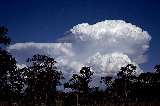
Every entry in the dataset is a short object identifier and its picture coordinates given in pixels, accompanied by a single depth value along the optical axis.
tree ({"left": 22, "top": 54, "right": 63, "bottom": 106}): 62.50
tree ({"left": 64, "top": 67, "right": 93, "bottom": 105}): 79.12
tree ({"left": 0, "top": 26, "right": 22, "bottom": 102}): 27.55
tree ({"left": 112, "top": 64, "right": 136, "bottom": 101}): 80.50
